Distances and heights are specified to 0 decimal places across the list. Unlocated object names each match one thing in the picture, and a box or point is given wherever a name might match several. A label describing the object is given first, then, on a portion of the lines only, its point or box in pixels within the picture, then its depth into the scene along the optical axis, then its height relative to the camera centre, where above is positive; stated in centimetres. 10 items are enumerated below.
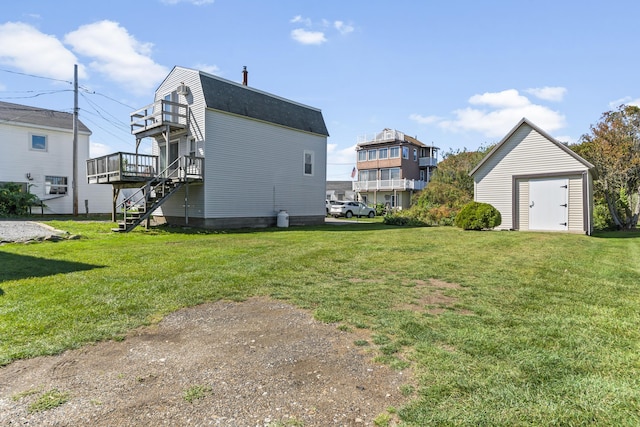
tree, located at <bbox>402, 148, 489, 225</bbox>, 2167 +164
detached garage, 1518 +139
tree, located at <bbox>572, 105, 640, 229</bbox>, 1752 +290
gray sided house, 1575 +261
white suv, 3133 +29
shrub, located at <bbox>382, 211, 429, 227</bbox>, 2136 -45
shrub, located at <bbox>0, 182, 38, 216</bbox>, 2036 +60
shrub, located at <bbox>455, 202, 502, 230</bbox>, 1602 -17
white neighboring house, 2238 +347
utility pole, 2180 +366
